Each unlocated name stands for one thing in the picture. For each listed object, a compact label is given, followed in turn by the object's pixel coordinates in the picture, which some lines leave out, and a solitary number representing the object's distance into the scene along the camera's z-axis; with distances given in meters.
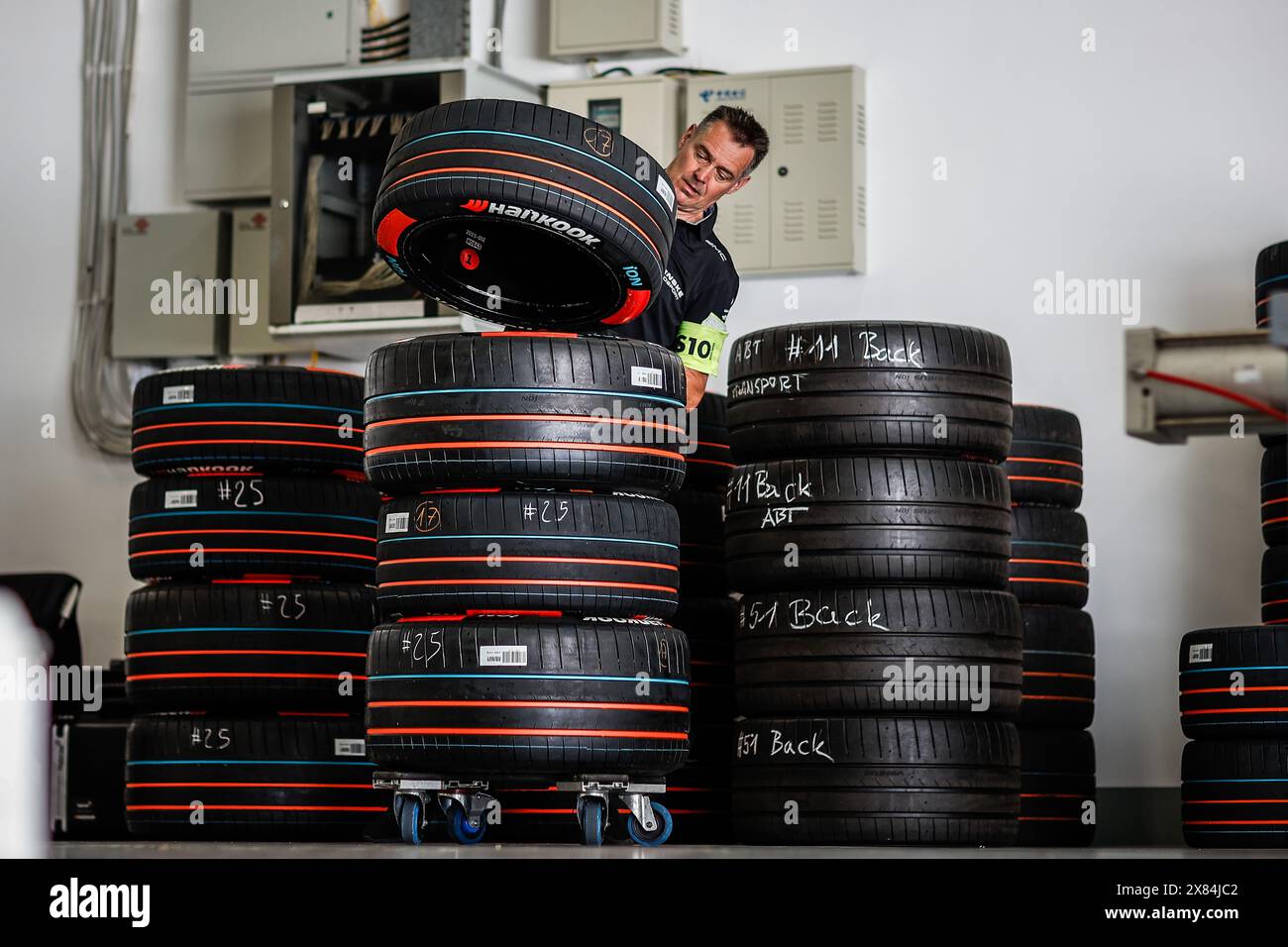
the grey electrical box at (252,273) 7.95
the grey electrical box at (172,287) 8.05
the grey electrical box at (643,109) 7.18
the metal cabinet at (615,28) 7.21
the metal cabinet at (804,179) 6.93
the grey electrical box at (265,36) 7.70
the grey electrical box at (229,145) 7.99
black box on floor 6.95
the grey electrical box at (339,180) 7.34
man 4.86
